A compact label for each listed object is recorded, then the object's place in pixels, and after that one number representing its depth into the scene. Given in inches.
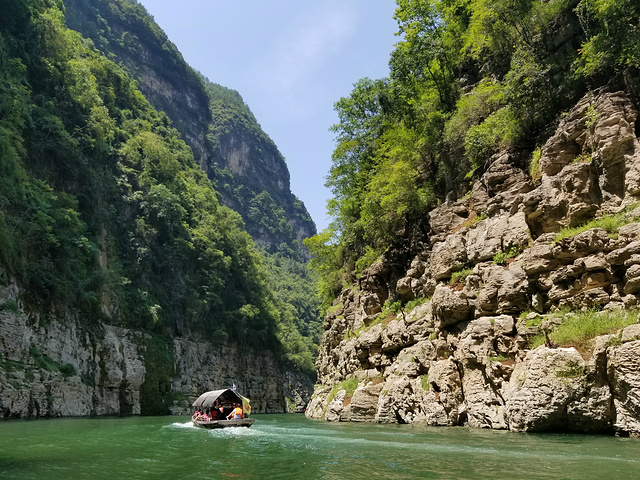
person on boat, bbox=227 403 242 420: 862.5
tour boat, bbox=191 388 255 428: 816.9
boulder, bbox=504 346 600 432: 476.7
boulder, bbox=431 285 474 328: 688.4
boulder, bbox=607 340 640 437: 416.8
